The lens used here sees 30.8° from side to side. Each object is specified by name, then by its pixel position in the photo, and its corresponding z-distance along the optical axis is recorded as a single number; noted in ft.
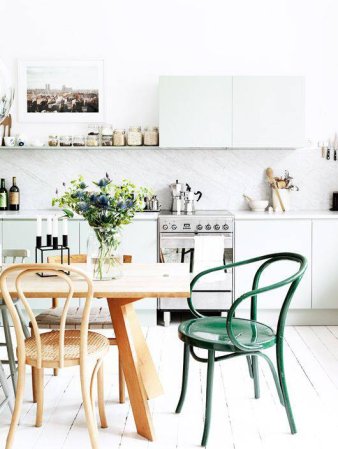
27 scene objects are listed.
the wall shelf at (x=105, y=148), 17.94
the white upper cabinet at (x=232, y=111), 17.15
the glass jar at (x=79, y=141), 18.24
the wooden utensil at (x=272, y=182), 18.37
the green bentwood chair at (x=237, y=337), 9.30
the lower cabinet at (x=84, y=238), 16.76
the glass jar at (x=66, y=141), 18.20
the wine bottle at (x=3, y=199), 18.17
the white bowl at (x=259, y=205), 18.22
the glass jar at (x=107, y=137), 18.13
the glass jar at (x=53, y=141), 18.15
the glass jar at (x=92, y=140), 18.08
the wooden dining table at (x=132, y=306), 9.17
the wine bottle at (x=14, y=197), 18.30
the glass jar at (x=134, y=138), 17.94
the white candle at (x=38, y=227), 10.77
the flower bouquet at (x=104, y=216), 9.86
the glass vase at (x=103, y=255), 10.14
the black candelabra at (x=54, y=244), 10.63
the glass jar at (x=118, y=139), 17.98
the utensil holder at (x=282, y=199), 18.39
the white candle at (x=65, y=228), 10.69
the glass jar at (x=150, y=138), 17.93
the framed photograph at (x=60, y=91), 18.48
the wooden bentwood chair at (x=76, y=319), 11.11
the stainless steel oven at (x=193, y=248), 16.65
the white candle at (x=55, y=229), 10.70
